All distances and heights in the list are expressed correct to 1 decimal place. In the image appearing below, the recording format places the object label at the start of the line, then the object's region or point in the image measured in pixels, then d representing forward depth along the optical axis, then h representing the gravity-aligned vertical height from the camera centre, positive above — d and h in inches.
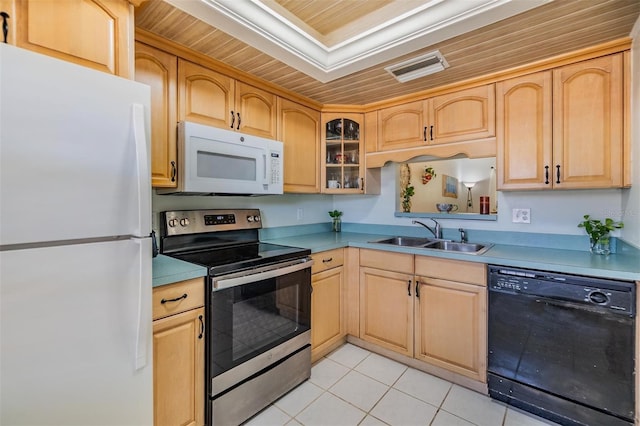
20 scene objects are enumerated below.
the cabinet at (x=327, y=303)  89.7 -29.0
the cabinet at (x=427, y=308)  77.5 -27.9
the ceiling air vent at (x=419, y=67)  74.7 +37.9
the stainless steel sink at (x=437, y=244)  94.6 -11.3
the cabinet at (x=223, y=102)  72.4 +28.8
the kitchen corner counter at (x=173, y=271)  54.7 -11.7
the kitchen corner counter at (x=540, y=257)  61.1 -11.3
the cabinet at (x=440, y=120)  87.4 +28.7
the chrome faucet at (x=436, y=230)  104.4 -6.9
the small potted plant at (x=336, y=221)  126.3 -4.5
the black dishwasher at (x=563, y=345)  59.8 -29.3
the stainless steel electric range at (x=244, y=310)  62.4 -23.4
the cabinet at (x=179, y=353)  54.7 -27.2
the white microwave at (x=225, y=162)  69.4 +12.2
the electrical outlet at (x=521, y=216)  89.0 -1.7
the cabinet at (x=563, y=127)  70.7 +21.0
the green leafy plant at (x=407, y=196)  115.6 +5.5
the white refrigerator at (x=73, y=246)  35.5 -4.7
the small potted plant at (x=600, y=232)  74.3 -5.5
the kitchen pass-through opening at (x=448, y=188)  100.0 +8.0
